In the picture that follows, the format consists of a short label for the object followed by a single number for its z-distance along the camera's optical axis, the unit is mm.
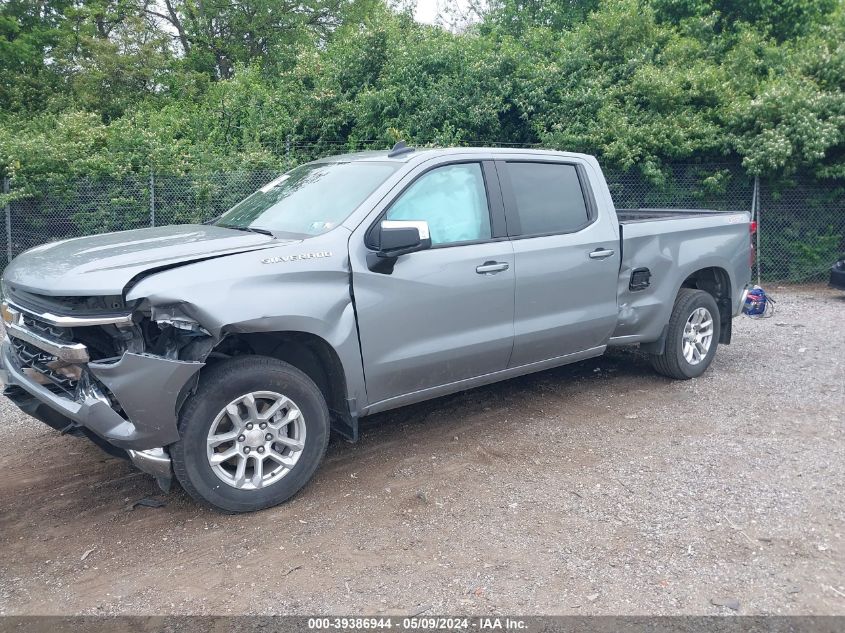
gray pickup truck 3777
